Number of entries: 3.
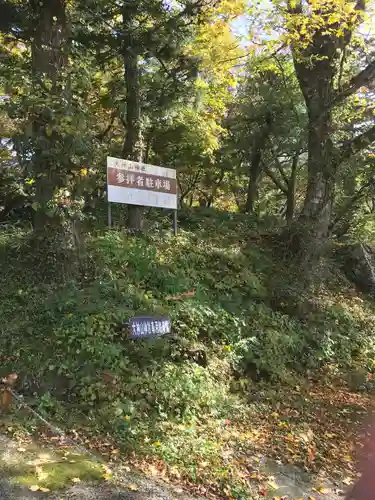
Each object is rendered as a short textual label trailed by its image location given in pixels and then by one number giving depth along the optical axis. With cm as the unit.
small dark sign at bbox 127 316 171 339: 609
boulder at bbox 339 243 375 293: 1302
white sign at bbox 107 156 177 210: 861
